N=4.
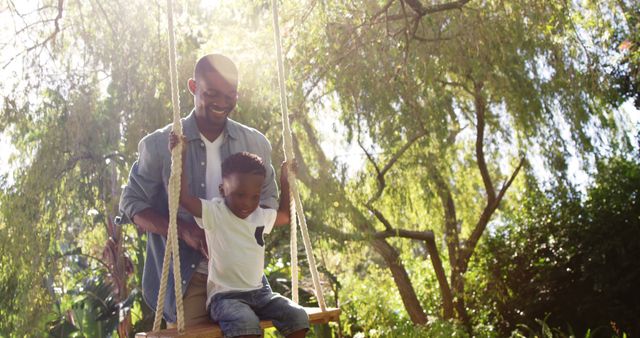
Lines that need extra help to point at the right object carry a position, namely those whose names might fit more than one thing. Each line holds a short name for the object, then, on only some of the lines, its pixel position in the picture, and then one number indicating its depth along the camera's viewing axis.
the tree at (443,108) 5.75
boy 2.19
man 2.29
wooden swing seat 2.07
